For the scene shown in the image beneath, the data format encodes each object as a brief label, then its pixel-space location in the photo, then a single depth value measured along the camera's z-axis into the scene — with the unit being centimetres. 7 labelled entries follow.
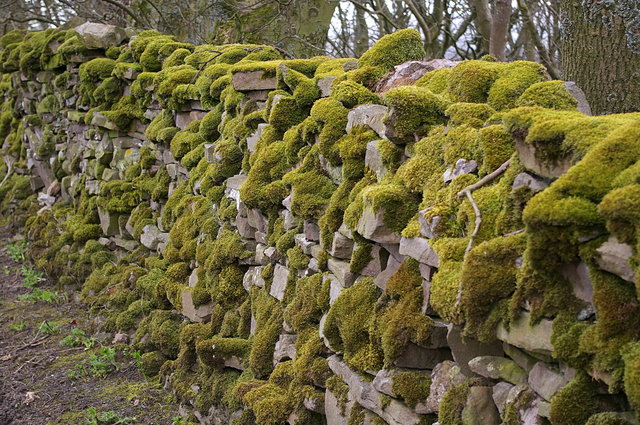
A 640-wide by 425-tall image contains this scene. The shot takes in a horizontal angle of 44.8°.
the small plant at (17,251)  1030
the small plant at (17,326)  772
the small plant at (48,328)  762
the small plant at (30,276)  930
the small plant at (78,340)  723
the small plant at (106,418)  564
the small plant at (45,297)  867
